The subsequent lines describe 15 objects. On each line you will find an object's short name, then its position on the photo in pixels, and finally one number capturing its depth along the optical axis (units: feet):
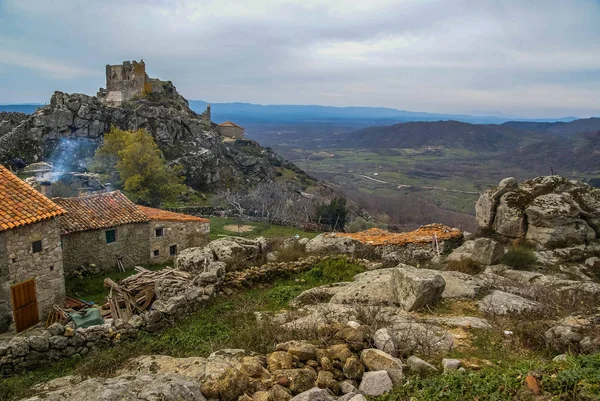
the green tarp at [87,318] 39.83
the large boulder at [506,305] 27.88
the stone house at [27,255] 42.55
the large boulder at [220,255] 46.55
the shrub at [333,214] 139.25
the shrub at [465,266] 43.47
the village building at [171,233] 75.15
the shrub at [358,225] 125.80
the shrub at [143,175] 136.46
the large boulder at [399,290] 29.50
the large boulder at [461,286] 32.50
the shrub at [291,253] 47.99
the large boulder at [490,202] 53.11
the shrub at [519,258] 44.47
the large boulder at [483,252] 44.91
